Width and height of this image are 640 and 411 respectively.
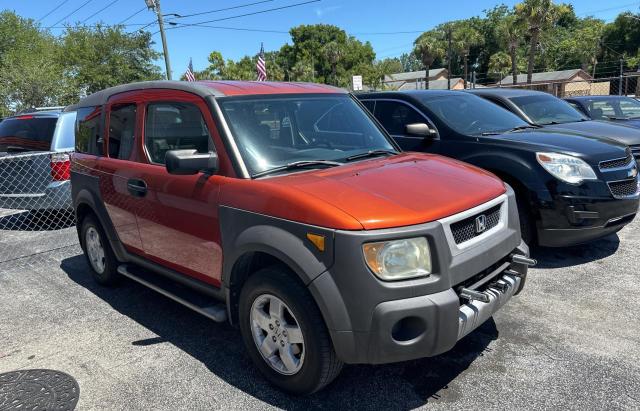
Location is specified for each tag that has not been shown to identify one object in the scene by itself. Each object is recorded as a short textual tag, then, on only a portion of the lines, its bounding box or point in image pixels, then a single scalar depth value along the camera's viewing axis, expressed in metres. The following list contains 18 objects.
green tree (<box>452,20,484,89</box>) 68.25
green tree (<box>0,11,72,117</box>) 22.50
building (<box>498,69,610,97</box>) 27.86
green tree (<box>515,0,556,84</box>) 37.53
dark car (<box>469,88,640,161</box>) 6.47
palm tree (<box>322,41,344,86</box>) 60.56
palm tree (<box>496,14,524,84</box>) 41.81
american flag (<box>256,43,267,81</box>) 20.52
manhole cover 2.98
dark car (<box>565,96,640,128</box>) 10.05
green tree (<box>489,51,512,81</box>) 64.00
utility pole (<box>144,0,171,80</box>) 22.55
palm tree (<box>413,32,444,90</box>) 57.06
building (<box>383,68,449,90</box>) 77.21
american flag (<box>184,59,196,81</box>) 22.61
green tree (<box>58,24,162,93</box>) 30.20
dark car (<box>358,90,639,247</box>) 4.50
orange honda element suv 2.44
